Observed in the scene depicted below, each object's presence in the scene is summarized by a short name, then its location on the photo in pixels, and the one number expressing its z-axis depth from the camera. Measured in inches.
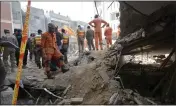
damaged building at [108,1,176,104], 216.2
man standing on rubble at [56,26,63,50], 367.6
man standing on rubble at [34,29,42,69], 393.5
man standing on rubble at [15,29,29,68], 373.7
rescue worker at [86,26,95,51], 484.1
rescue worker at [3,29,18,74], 324.6
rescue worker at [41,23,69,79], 275.3
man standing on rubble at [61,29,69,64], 390.0
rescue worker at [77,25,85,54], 457.7
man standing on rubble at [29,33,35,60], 416.5
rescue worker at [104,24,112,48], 513.3
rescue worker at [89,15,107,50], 436.5
